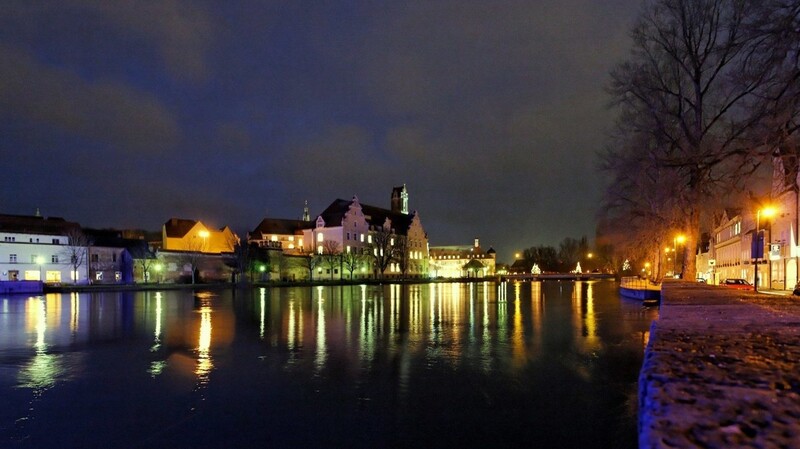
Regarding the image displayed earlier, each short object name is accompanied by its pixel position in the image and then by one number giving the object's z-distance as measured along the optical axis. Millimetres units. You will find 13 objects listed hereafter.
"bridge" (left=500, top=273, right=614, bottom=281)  171375
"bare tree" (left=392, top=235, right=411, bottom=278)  124312
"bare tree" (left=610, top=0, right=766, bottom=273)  16873
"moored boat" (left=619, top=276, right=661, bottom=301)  43844
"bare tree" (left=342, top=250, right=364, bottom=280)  110062
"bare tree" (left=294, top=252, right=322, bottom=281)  104375
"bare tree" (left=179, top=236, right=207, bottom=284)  86938
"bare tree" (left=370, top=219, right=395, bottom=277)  115944
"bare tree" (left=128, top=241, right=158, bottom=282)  82125
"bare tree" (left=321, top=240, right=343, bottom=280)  107750
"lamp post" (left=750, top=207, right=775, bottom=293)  28391
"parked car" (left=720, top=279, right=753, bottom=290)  46700
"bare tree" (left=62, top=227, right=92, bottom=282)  79625
